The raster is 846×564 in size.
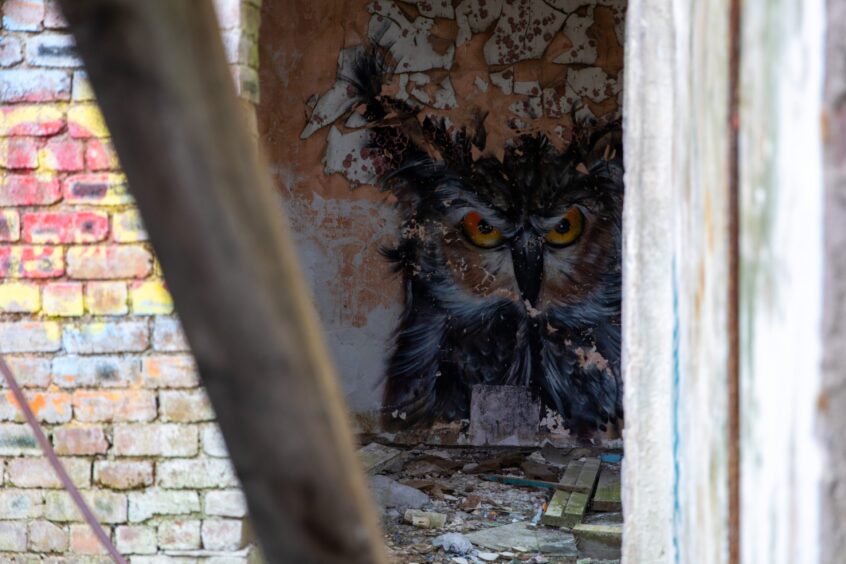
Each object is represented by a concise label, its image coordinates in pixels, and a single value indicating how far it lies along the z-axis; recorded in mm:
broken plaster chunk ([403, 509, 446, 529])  5027
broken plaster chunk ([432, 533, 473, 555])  4633
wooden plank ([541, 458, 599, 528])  5043
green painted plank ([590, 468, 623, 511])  5309
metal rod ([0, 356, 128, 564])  2014
